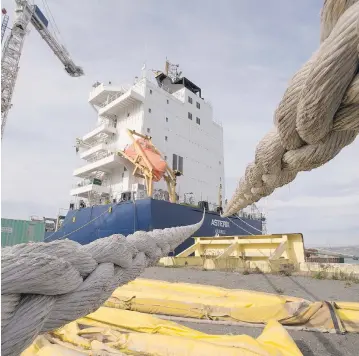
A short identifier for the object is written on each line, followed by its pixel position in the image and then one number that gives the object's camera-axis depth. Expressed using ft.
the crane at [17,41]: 72.69
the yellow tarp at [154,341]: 7.82
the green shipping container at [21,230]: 53.98
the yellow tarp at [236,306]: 11.07
